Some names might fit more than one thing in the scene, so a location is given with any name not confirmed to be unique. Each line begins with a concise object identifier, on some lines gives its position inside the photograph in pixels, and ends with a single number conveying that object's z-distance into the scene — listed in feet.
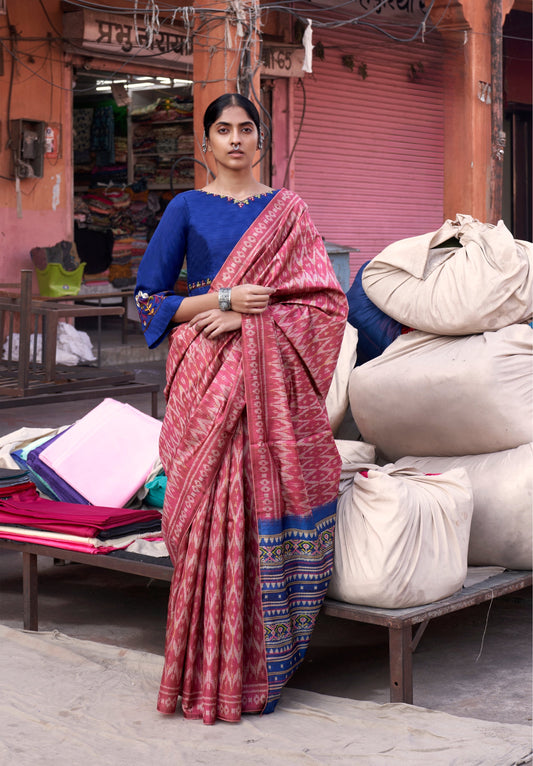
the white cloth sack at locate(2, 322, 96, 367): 30.83
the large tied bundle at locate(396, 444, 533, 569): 11.61
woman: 9.57
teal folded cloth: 13.56
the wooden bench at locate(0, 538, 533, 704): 9.66
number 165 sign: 35.73
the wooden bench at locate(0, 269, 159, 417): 18.08
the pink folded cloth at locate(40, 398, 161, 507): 13.48
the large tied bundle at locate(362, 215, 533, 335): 12.69
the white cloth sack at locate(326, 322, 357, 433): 14.03
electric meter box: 30.40
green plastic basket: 30.94
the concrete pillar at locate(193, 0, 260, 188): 25.84
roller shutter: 39.83
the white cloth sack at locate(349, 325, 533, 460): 12.25
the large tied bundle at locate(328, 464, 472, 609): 9.91
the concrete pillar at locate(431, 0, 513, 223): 34.37
